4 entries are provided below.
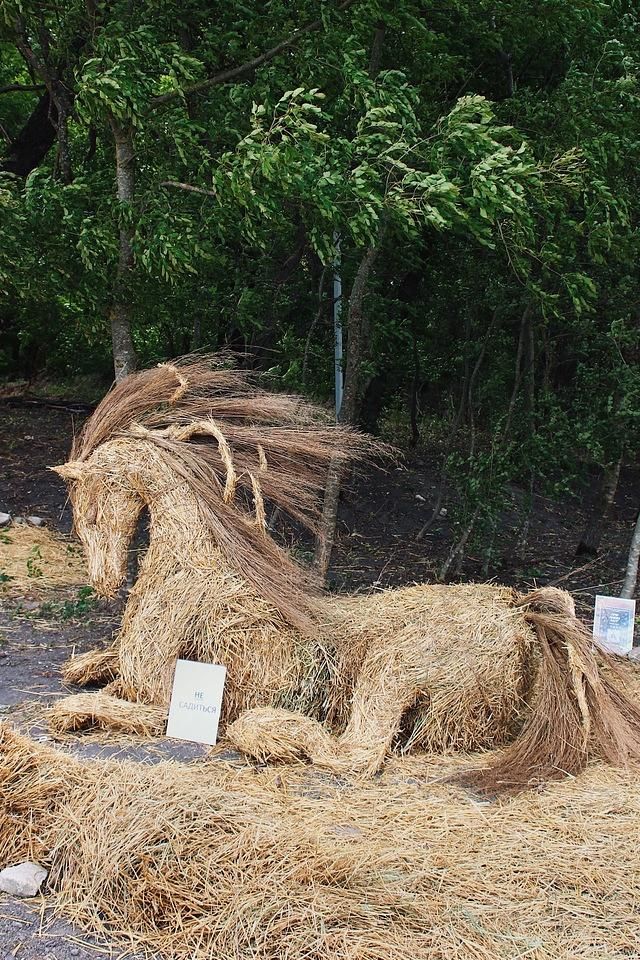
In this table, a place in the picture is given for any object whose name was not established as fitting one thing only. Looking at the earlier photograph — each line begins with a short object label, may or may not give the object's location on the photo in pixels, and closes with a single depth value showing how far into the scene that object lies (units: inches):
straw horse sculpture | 146.1
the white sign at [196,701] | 145.9
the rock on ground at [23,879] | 106.6
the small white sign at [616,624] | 186.9
